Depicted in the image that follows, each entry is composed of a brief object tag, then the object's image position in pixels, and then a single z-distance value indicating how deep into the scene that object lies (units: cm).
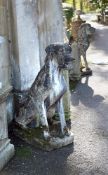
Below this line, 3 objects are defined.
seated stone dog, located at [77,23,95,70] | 1064
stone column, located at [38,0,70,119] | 701
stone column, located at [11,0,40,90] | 664
